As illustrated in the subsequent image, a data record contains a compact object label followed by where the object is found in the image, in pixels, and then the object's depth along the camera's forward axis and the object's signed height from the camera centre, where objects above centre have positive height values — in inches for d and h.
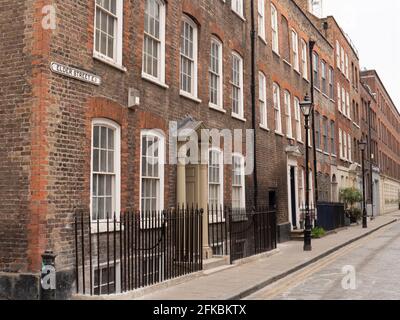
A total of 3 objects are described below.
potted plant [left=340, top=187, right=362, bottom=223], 1212.5 -19.8
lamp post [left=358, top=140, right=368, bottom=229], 1105.7 -65.9
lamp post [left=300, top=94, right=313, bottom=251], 645.9 -18.9
